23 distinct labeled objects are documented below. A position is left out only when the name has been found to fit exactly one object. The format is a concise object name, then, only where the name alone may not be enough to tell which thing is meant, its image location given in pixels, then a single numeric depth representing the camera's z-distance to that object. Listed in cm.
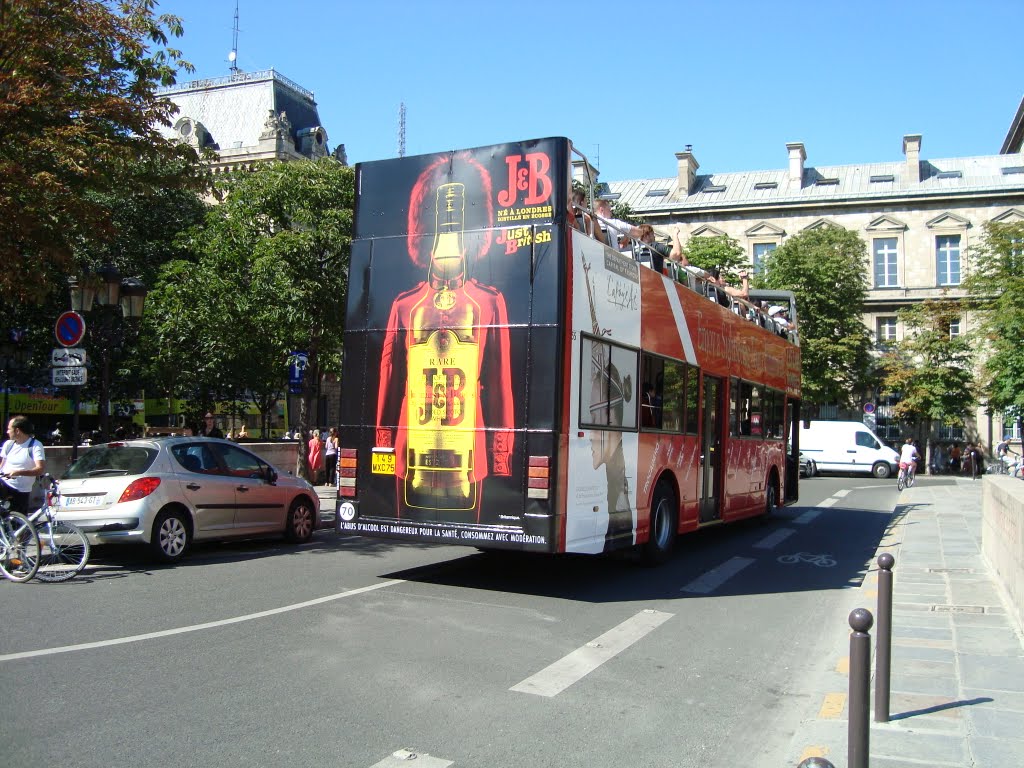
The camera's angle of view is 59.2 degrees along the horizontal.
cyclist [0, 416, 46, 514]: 1002
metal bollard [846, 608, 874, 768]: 381
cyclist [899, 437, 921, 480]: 2898
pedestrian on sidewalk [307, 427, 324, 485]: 2158
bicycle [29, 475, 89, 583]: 933
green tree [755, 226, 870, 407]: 5100
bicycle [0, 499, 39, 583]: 916
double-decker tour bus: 856
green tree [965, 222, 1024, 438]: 2309
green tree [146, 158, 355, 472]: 1942
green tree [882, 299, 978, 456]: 4597
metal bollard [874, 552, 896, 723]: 499
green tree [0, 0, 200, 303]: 1128
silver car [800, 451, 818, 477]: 3758
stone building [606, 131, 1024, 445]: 5634
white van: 3850
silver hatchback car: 1036
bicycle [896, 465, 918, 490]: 2928
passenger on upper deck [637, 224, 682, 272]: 1106
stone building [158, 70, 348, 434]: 6234
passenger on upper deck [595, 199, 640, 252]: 987
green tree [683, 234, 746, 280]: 4775
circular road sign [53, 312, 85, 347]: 1298
